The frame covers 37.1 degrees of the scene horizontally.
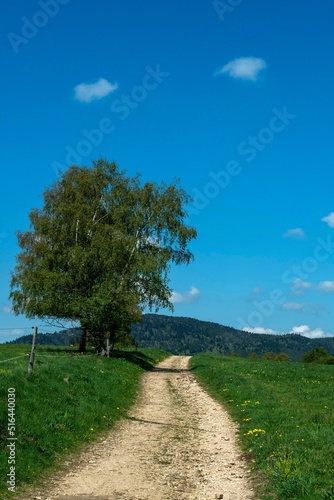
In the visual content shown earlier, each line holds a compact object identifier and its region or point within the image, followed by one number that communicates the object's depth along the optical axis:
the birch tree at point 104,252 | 42.16
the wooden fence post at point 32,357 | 20.45
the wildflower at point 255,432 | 16.58
